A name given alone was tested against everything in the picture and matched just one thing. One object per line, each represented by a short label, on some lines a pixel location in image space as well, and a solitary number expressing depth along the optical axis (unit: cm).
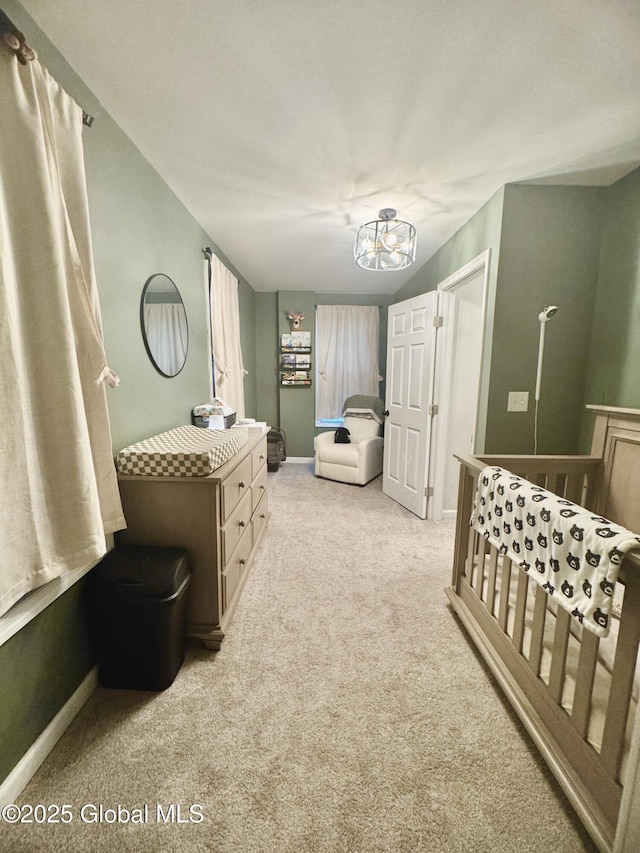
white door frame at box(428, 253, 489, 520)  277
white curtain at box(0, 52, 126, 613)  89
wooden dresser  141
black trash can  123
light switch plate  204
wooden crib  82
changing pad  139
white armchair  373
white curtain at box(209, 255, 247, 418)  264
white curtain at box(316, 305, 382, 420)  449
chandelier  202
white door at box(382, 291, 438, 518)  284
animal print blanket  86
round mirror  170
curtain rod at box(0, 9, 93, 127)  82
